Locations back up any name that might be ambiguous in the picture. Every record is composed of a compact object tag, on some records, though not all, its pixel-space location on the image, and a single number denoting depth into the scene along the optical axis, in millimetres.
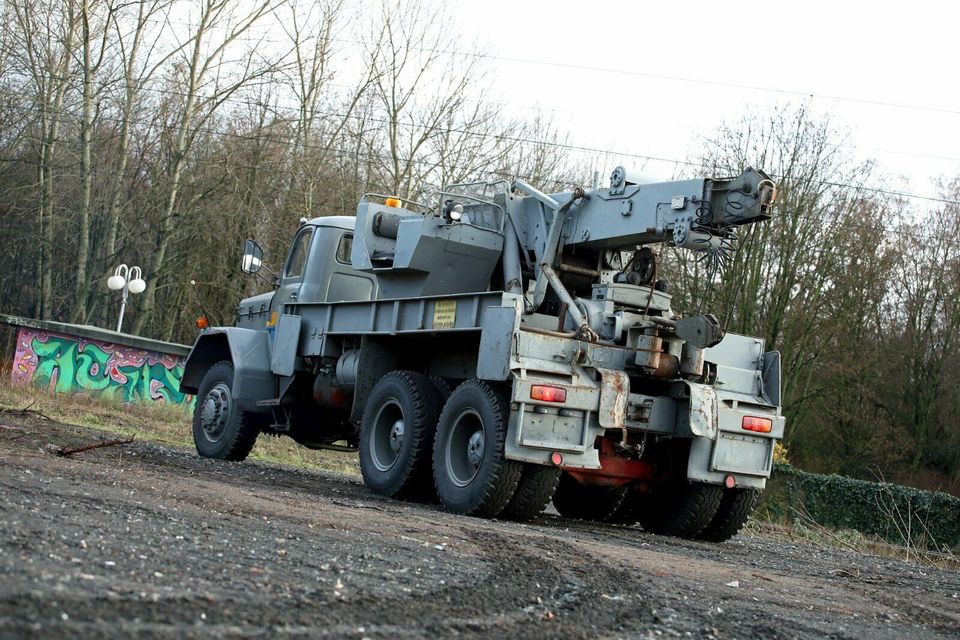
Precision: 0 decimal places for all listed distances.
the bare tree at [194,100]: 33719
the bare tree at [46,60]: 32531
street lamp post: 29625
